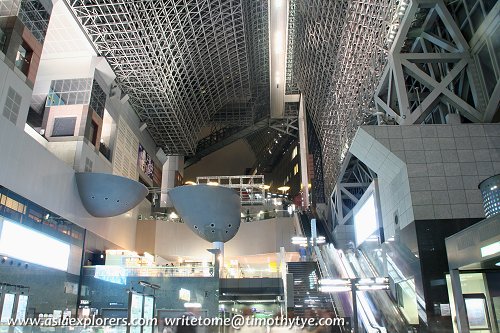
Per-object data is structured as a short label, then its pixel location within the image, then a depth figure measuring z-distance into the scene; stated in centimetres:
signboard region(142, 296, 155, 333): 1866
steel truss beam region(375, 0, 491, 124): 1614
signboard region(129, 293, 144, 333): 1638
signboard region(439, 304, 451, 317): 1318
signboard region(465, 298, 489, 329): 1223
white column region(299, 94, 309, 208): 4209
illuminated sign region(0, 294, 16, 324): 1925
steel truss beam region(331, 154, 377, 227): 3328
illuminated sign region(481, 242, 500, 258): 901
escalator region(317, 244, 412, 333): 1217
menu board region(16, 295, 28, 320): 2011
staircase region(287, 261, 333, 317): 1532
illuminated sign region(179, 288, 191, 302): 2422
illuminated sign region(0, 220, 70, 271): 1936
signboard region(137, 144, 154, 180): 4108
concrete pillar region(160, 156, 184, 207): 4718
